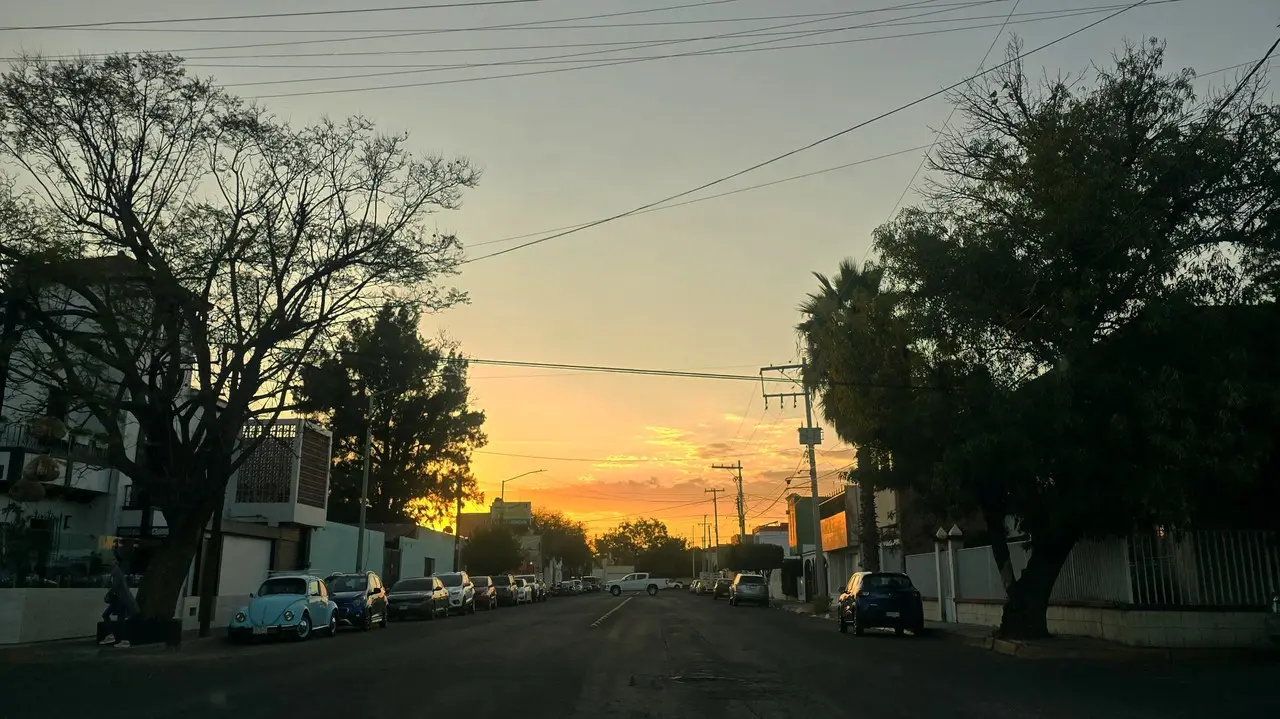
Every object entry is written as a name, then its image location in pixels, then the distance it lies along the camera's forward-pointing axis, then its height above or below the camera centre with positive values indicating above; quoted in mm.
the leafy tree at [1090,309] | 16781 +4727
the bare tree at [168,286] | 20312 +5932
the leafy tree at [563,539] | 128125 +4325
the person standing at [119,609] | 21422 -810
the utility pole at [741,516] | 86338 +4756
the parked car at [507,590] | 56062 -1008
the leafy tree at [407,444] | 63531 +8245
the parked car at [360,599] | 29422 -800
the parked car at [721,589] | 73250 -1187
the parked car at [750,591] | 55503 -1005
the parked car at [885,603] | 25516 -755
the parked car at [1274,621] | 17281 -807
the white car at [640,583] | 96619 -1063
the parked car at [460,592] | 42781 -850
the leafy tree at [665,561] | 158950 +1739
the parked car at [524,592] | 60322 -1210
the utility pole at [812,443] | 41638 +5348
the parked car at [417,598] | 37875 -989
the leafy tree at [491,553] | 75188 +1372
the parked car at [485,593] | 47375 -1017
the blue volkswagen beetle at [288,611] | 23812 -963
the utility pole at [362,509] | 38875 +2441
